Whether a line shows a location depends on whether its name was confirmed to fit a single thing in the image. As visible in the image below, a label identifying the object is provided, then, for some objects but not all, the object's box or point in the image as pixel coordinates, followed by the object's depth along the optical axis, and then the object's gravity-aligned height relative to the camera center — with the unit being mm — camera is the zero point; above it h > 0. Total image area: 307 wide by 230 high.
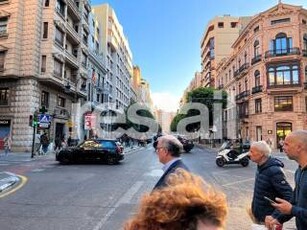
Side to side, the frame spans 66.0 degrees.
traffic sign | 15731 +798
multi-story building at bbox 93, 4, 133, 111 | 41179 +15395
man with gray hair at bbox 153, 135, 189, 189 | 2544 -224
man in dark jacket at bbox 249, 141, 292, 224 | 2650 -568
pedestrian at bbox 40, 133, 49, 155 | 17644 -866
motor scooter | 12807 -1338
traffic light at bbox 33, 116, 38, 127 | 16176 +638
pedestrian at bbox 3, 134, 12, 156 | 17053 -1042
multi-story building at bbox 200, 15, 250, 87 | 55068 +22268
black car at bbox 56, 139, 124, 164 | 13261 -1241
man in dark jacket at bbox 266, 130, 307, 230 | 2079 -499
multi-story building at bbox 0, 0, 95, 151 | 19517 +5728
